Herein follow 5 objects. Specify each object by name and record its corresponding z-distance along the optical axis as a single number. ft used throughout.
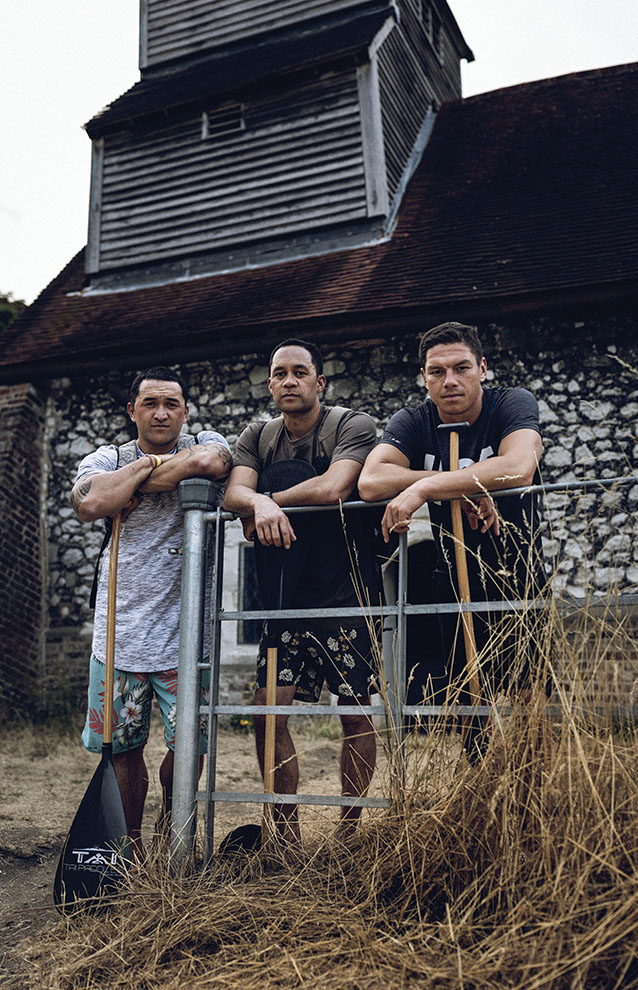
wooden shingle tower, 29.99
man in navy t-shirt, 8.95
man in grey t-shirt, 10.39
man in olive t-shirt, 9.87
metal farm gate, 8.23
